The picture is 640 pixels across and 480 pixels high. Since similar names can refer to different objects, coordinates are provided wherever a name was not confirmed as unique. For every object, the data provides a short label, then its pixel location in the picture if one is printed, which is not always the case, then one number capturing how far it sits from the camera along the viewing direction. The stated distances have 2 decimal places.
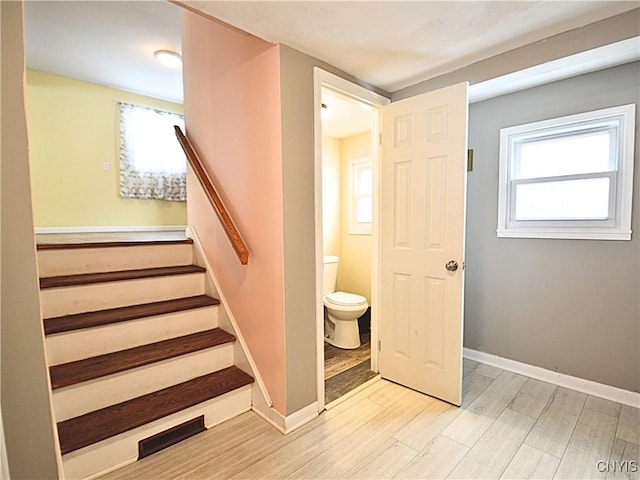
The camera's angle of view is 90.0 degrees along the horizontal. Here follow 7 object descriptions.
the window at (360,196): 3.71
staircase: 1.55
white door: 1.99
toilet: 2.97
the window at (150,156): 4.36
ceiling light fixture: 3.24
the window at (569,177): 2.02
